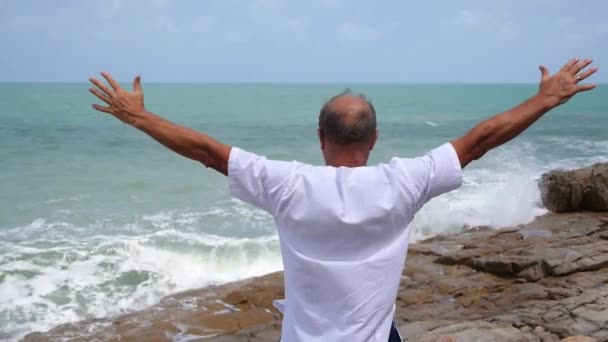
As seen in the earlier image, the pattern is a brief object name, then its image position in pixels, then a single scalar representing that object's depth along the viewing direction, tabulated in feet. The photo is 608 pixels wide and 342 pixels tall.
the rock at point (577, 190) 35.37
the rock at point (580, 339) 14.98
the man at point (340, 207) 5.53
